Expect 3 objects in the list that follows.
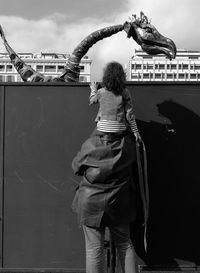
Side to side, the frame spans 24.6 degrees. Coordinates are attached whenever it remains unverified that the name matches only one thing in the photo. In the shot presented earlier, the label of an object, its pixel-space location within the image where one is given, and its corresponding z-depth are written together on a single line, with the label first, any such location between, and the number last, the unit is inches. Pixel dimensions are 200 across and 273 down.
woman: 131.7
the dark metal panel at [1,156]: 155.1
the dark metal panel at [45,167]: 155.0
